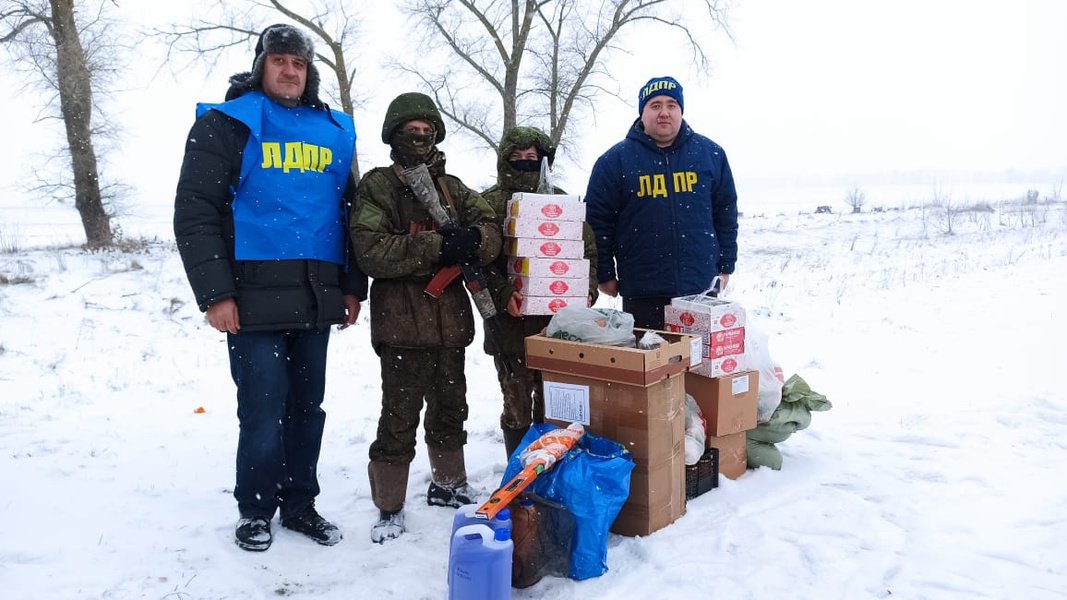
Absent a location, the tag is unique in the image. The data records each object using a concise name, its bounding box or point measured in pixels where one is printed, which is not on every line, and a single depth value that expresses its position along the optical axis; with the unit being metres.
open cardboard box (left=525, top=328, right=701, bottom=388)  2.91
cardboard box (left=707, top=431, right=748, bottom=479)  3.68
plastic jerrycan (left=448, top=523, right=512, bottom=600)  2.31
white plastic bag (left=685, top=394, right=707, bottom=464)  3.43
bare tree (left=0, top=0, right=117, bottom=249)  12.45
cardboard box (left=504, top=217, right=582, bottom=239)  3.28
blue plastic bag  2.70
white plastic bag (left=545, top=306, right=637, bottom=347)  3.16
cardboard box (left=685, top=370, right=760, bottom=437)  3.60
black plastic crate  3.45
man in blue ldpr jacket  3.87
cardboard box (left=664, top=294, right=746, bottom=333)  3.50
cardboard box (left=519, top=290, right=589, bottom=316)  3.37
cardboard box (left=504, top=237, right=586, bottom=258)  3.30
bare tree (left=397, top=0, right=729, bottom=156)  17.06
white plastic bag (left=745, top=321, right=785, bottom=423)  3.88
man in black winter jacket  2.75
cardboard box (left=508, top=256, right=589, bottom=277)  3.33
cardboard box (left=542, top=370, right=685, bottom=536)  3.02
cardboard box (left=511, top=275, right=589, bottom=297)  3.35
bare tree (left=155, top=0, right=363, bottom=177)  16.66
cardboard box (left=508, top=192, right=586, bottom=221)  3.26
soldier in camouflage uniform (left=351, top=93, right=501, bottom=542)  3.00
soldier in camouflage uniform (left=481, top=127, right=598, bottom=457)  3.50
